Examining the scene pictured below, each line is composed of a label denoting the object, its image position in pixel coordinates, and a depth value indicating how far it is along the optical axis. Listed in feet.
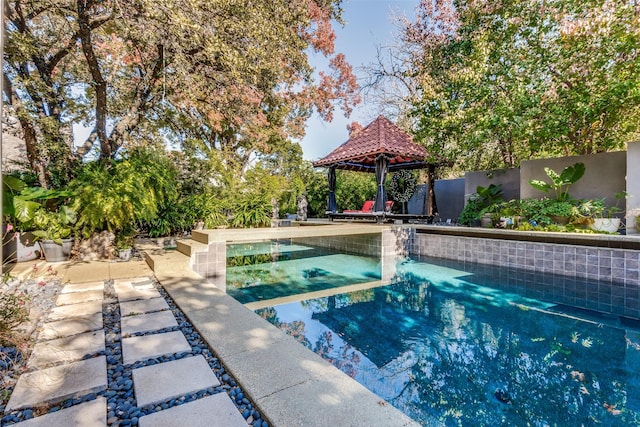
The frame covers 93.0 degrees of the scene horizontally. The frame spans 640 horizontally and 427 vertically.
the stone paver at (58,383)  6.03
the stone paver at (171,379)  6.26
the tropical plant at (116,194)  18.44
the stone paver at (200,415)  5.41
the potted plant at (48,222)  17.84
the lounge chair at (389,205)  38.79
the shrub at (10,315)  7.83
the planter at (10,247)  17.01
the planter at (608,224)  21.18
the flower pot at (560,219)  23.86
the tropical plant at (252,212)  26.78
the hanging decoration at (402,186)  41.93
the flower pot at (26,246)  18.95
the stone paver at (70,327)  8.94
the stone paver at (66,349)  7.52
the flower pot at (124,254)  20.12
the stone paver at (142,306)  10.94
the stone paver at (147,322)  9.44
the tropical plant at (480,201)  31.96
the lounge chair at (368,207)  41.61
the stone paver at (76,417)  5.34
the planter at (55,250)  18.73
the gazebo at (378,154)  32.14
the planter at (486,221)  28.45
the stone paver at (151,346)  7.89
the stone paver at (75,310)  10.35
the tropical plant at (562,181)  24.95
